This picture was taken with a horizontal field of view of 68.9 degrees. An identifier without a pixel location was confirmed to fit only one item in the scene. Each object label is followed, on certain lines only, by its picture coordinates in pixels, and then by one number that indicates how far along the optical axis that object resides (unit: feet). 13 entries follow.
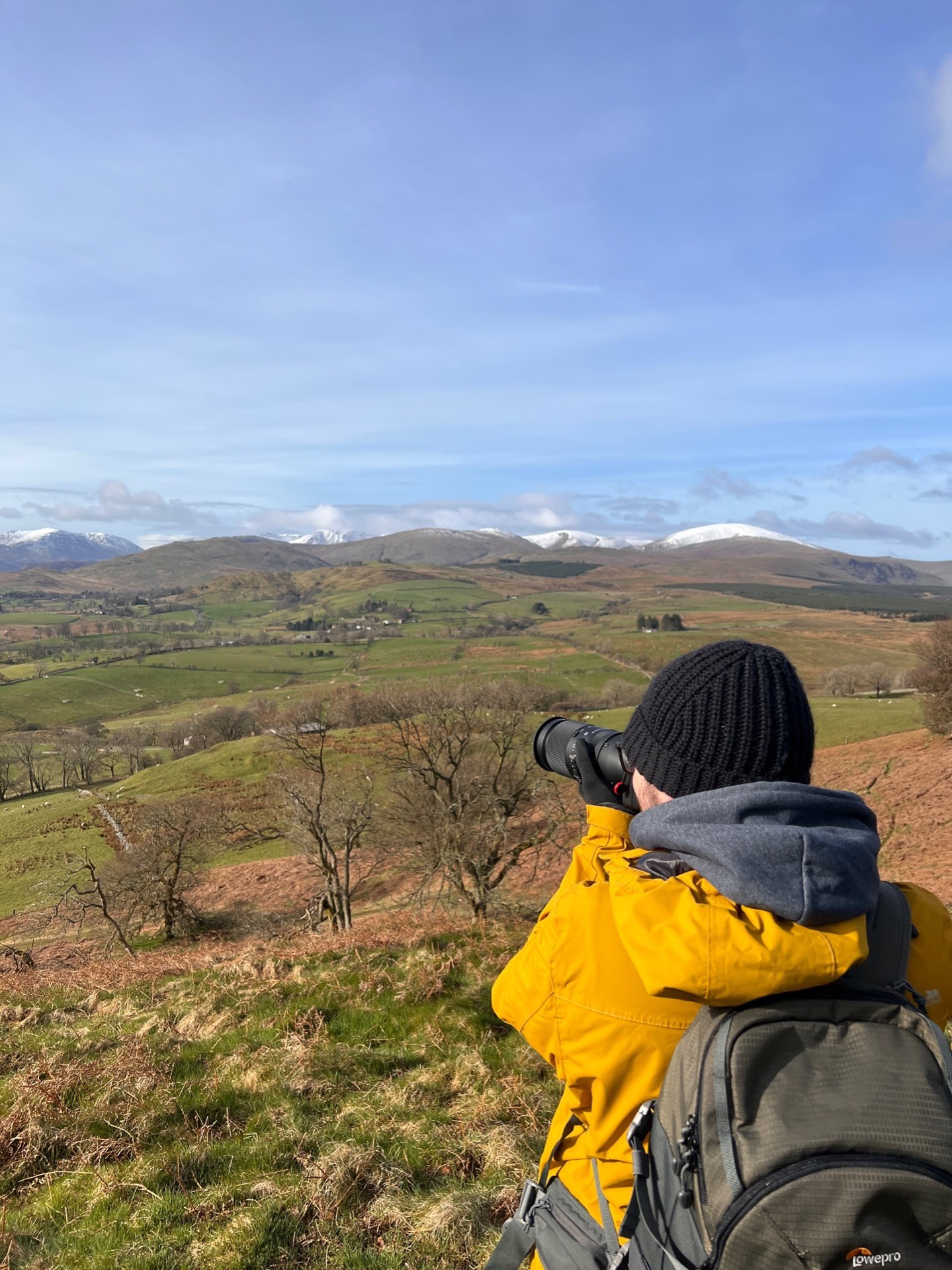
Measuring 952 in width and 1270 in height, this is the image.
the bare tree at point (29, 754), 185.47
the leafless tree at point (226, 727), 205.05
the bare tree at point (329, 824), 60.34
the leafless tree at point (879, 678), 162.91
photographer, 4.49
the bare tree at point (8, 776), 180.24
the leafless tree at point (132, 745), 196.34
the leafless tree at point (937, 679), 70.74
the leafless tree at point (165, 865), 72.08
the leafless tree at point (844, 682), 165.37
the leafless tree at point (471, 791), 50.57
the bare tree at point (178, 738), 202.00
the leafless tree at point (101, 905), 59.72
